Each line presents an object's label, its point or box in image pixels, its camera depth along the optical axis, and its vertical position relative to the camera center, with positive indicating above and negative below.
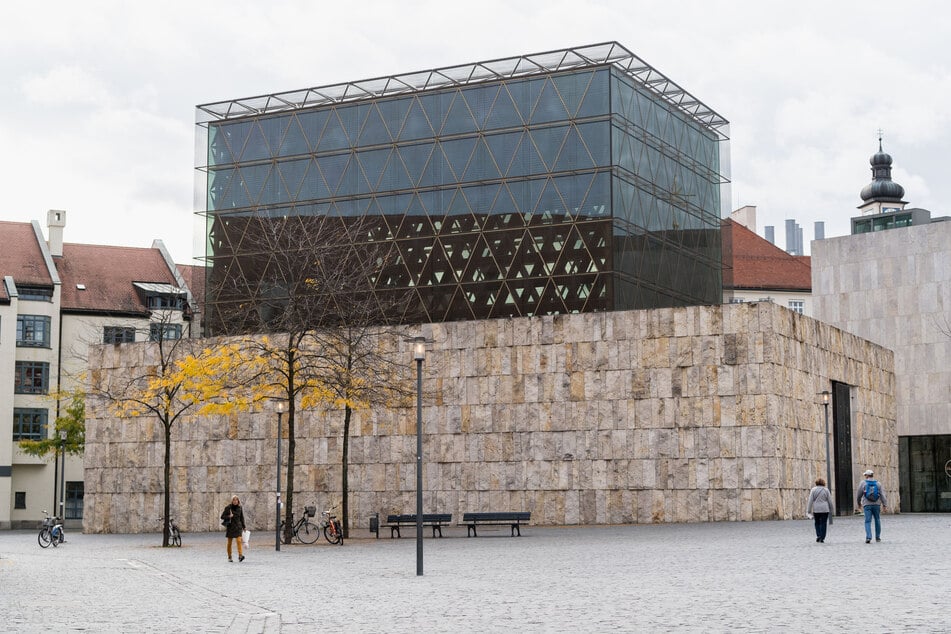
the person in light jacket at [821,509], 27.58 -1.24
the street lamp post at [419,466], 21.56 -0.25
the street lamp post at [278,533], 32.06 -2.03
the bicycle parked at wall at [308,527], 35.59 -2.12
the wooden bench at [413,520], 37.59 -2.02
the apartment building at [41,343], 70.44 +6.14
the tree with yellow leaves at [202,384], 39.59 +2.16
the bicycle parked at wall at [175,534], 37.25 -2.37
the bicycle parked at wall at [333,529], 34.66 -2.08
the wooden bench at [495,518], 37.19 -1.92
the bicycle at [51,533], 39.66 -2.52
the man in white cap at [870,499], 26.56 -0.99
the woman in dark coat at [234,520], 27.41 -1.45
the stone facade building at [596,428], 41.03 +0.84
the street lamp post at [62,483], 66.26 -1.64
